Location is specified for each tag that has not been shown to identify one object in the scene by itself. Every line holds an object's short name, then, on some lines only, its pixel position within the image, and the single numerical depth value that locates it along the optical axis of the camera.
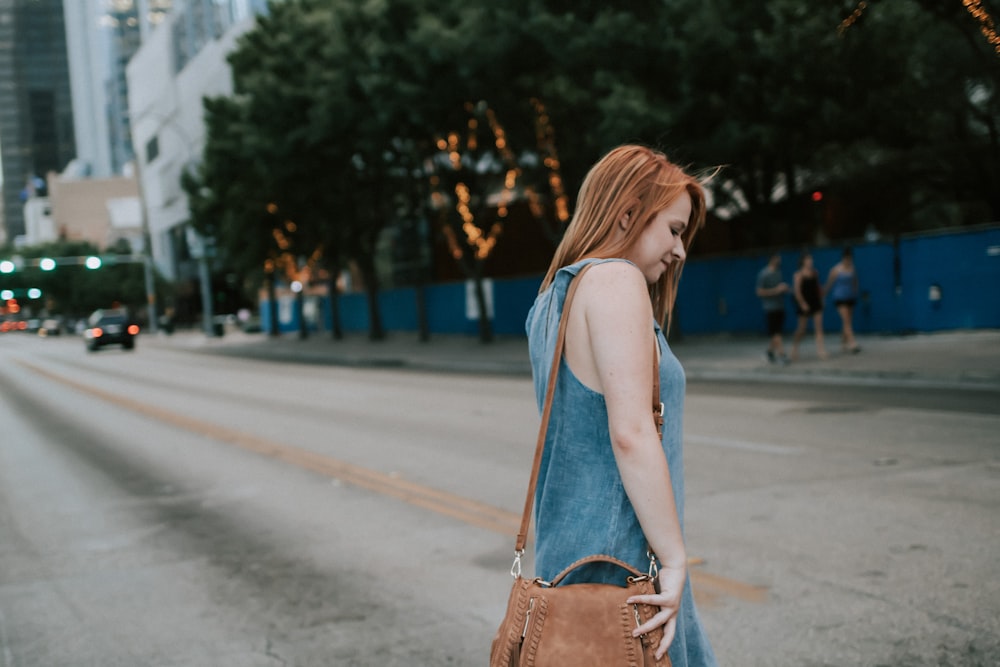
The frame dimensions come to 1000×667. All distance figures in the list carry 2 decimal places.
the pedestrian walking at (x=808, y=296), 17.88
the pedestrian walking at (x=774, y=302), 18.03
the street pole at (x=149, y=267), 66.38
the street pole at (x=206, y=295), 57.67
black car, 47.91
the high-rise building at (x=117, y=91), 187.25
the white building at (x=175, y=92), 78.38
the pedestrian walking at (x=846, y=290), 18.42
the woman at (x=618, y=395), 2.14
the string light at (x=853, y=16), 14.24
